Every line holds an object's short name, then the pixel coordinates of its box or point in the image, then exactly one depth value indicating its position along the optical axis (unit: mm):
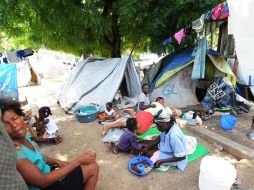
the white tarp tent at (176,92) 6266
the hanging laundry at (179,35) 4974
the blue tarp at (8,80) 5102
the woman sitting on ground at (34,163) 1638
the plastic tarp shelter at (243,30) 2715
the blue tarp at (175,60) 5991
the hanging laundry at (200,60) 5348
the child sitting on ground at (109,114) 5344
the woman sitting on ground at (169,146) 2895
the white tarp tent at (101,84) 6117
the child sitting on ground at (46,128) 4125
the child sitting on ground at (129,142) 3553
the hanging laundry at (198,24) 4251
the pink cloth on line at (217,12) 3625
